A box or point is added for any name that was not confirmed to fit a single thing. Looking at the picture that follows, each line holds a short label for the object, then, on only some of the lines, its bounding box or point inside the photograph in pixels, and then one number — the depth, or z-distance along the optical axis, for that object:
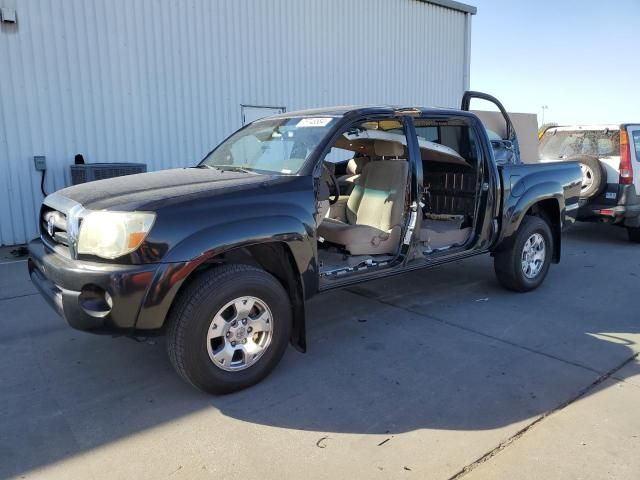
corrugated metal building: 7.68
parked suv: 7.73
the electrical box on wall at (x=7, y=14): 7.30
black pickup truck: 2.92
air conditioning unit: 7.59
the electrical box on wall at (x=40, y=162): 7.75
